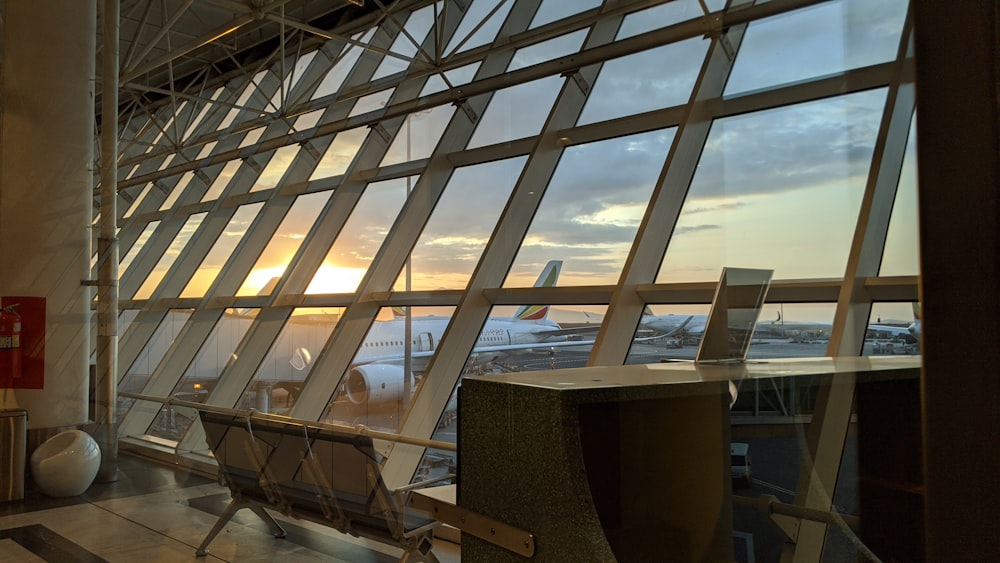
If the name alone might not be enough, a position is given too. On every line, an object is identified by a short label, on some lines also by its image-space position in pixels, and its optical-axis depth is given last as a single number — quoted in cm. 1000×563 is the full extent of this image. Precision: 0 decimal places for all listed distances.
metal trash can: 369
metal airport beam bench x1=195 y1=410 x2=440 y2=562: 366
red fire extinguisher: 379
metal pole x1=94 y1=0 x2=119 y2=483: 394
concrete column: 373
